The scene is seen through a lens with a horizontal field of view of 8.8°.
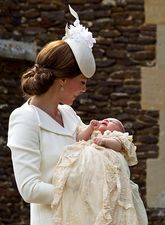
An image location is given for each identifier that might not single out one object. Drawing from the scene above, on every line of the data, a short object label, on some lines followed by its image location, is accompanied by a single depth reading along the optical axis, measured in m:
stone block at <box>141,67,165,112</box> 10.01
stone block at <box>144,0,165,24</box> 10.01
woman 4.30
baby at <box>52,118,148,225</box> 4.33
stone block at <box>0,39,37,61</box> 10.01
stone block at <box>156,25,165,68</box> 10.00
